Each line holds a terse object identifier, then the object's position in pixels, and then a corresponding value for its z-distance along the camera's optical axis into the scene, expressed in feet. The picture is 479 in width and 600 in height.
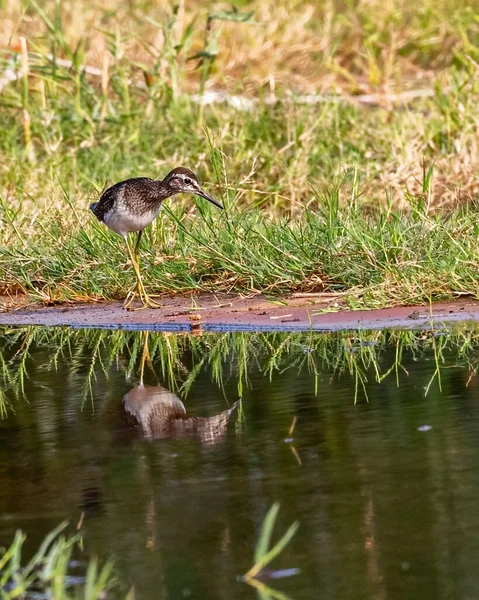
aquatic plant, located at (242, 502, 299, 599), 22.91
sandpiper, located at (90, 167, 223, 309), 55.11
